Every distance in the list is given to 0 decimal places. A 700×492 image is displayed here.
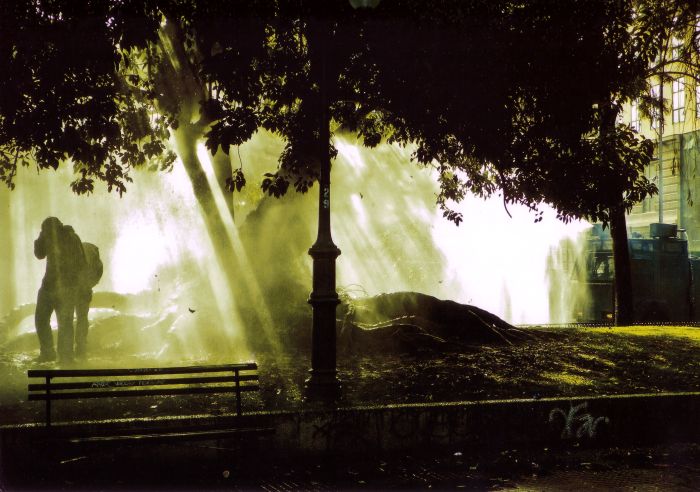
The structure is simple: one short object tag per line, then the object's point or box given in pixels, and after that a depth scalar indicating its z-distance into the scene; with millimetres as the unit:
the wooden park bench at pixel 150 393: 5633
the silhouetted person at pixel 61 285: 10055
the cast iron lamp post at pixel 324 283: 7168
